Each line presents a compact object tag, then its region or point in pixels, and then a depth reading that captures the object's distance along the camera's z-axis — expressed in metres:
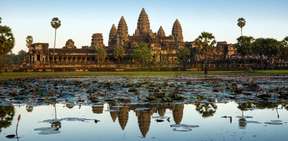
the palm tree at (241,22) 63.71
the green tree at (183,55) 74.65
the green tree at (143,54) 70.12
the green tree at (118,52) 73.75
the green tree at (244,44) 63.71
